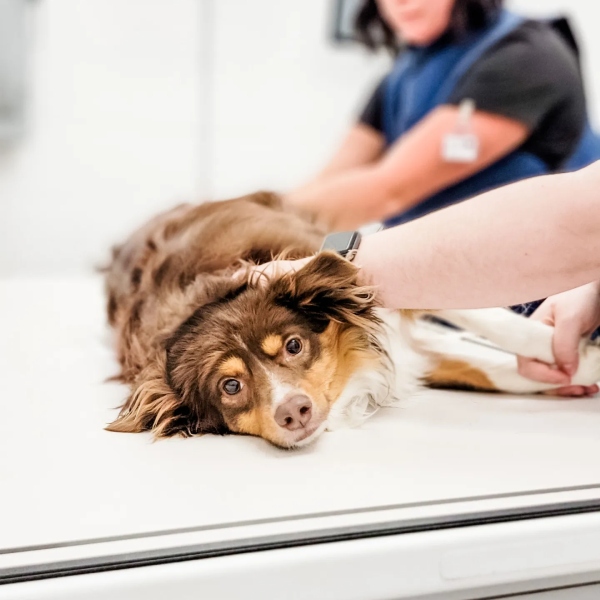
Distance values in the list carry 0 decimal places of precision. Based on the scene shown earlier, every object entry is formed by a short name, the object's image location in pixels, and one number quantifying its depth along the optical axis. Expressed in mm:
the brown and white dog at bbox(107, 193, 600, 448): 1205
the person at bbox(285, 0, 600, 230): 2324
